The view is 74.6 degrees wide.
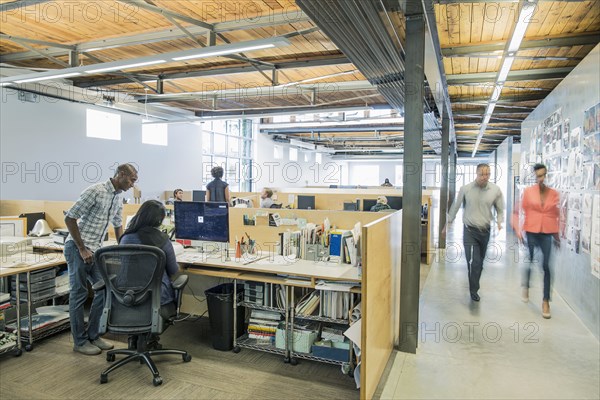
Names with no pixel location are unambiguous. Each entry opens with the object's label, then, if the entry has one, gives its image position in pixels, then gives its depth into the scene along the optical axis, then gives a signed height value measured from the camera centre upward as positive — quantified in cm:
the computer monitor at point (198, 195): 833 -25
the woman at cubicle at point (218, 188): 576 -6
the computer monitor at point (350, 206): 671 -36
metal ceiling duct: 238 +107
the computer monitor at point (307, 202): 720 -32
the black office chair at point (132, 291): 266 -74
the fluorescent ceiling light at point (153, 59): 375 +133
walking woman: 390 -34
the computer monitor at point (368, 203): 654 -30
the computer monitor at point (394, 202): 639 -27
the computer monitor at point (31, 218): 480 -44
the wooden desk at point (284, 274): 293 -71
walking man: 428 -33
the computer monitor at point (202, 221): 356 -35
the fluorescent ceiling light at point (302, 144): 1425 +151
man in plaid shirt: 306 -48
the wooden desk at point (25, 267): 309 -68
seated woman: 280 -39
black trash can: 327 -111
